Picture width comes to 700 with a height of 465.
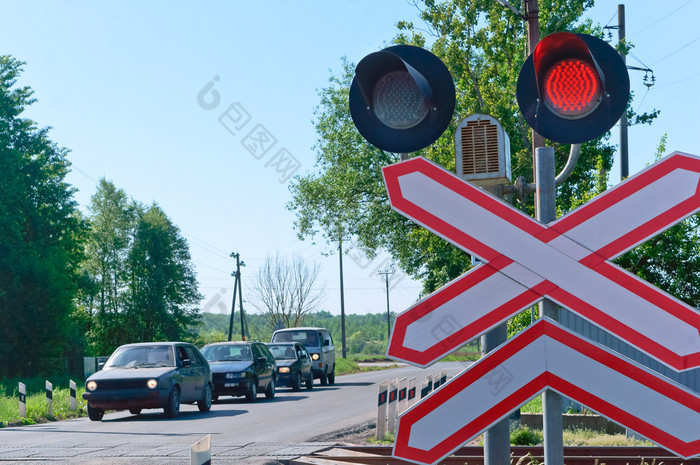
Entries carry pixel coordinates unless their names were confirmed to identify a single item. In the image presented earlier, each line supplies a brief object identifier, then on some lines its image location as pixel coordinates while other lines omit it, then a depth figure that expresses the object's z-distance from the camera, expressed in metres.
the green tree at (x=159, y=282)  79.50
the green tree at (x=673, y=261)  18.64
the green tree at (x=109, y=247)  81.81
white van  31.97
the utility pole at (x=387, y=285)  86.94
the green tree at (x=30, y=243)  45.25
